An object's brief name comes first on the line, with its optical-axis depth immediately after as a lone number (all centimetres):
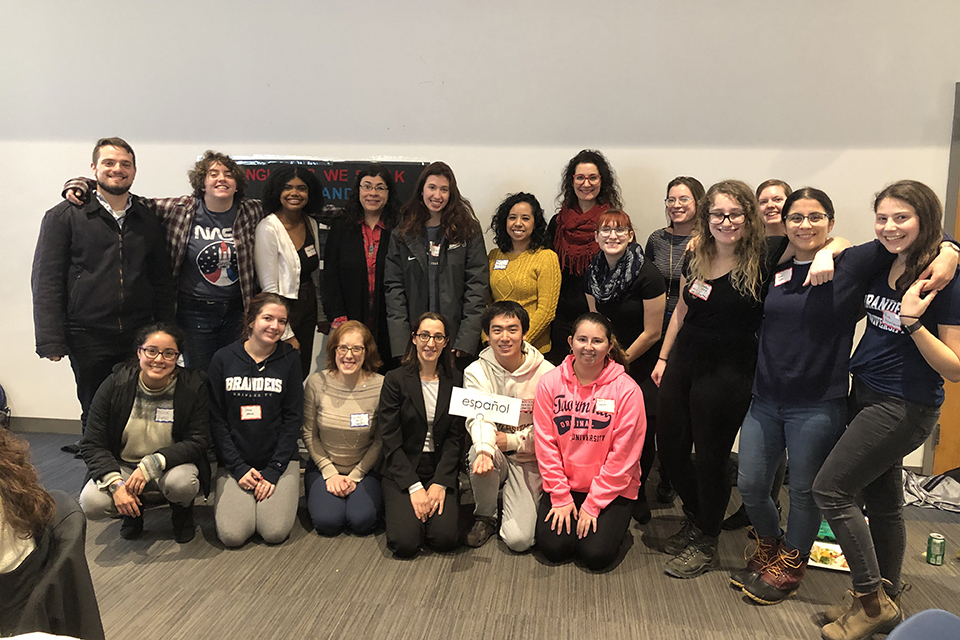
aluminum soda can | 274
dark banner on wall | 377
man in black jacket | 301
